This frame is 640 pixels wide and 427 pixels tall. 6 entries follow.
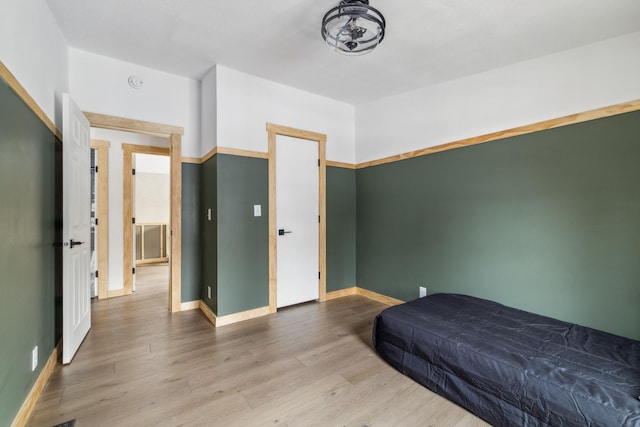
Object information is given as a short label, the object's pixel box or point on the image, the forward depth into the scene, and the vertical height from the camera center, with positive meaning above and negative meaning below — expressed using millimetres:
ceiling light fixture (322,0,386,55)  1891 +1291
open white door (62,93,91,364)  2193 -134
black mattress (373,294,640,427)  1389 -863
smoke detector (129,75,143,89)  3074 +1398
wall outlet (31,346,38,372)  1805 -930
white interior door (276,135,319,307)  3533 -98
